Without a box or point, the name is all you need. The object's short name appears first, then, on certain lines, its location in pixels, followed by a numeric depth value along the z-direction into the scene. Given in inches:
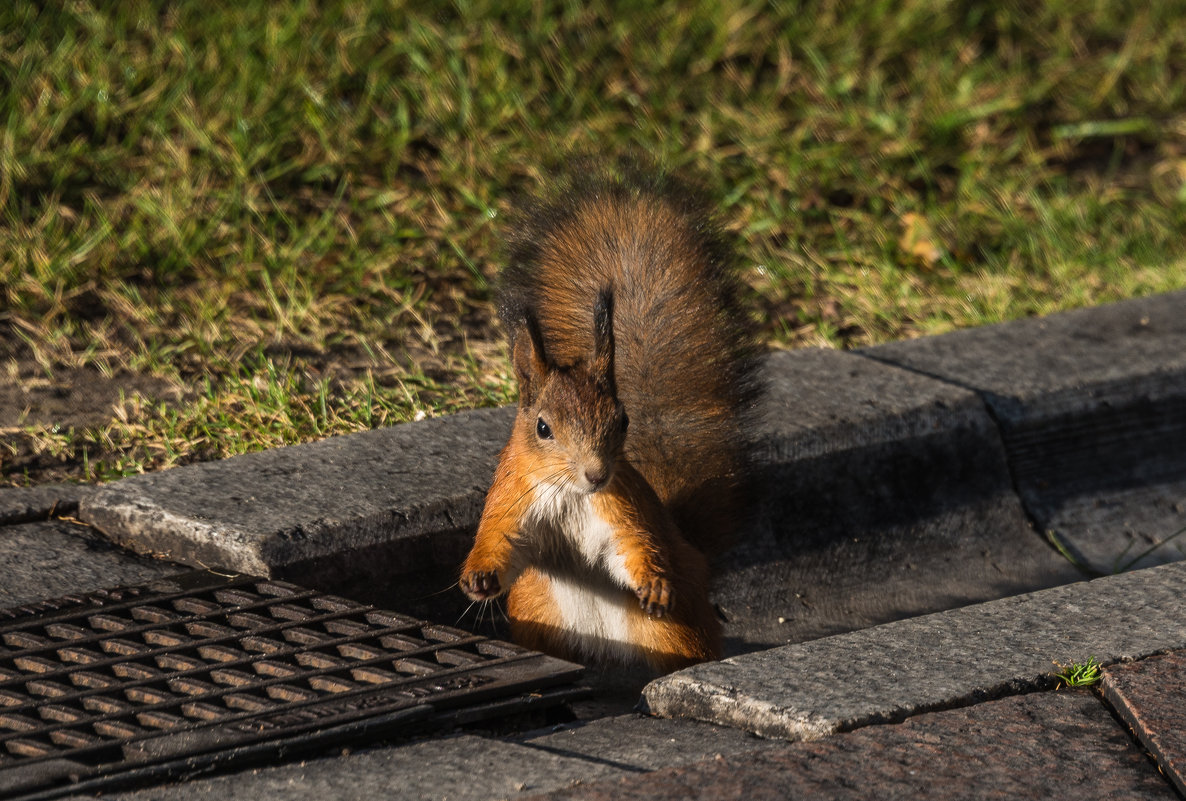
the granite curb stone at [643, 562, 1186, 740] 193.2
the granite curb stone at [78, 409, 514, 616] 246.8
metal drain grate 184.2
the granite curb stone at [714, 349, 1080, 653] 291.7
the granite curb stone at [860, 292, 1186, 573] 319.0
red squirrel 234.1
